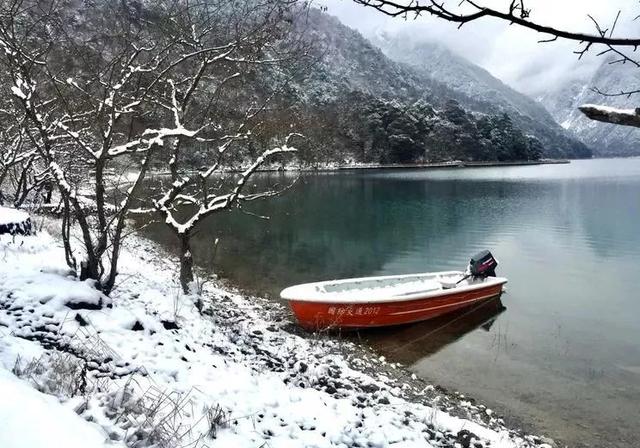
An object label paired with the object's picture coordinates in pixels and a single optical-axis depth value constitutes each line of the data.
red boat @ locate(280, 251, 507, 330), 12.26
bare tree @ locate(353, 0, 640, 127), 2.05
